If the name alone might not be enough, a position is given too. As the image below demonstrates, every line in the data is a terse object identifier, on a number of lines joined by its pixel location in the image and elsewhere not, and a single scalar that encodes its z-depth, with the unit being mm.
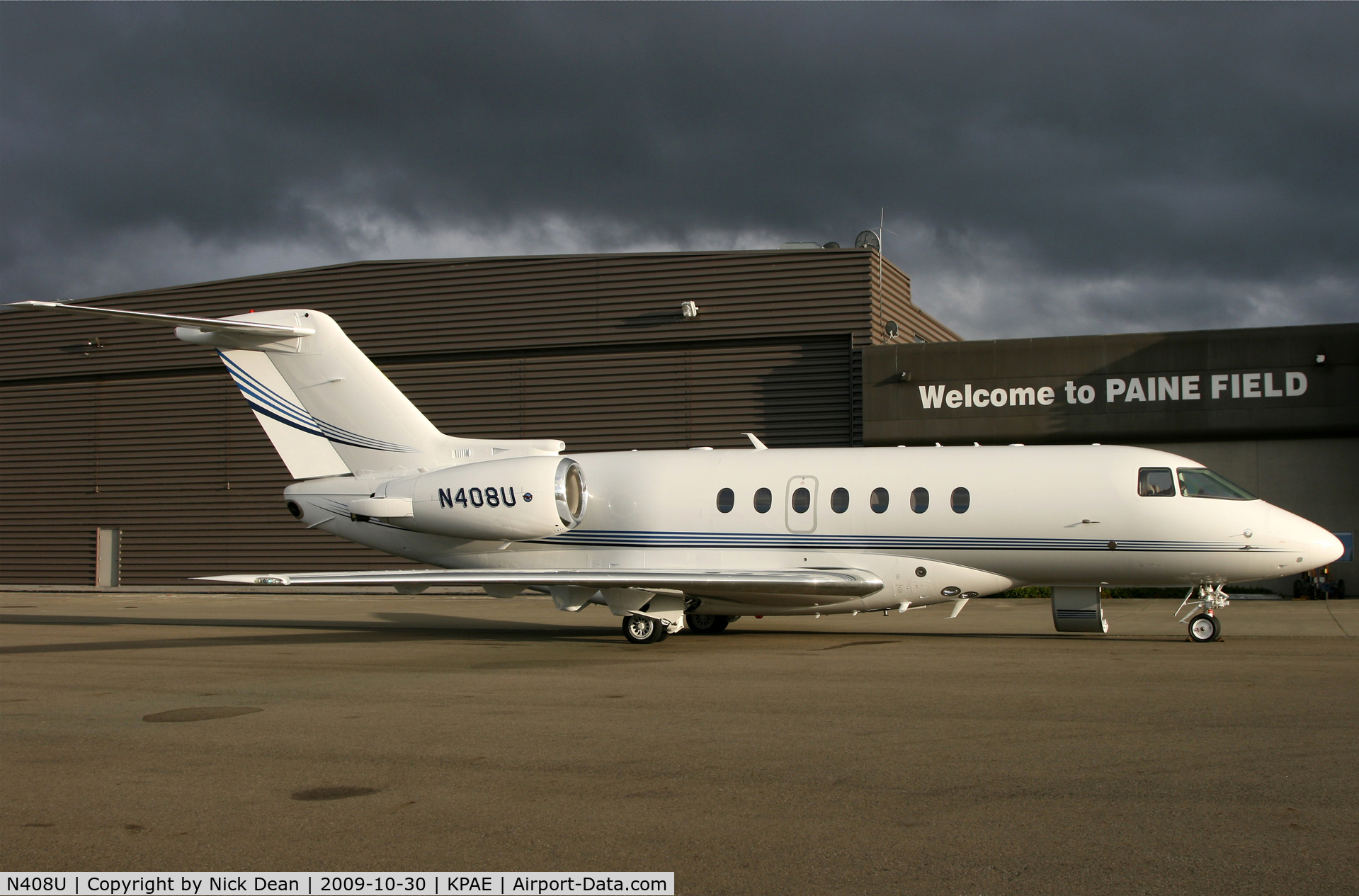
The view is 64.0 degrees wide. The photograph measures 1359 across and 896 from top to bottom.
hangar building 26203
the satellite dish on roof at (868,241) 32219
